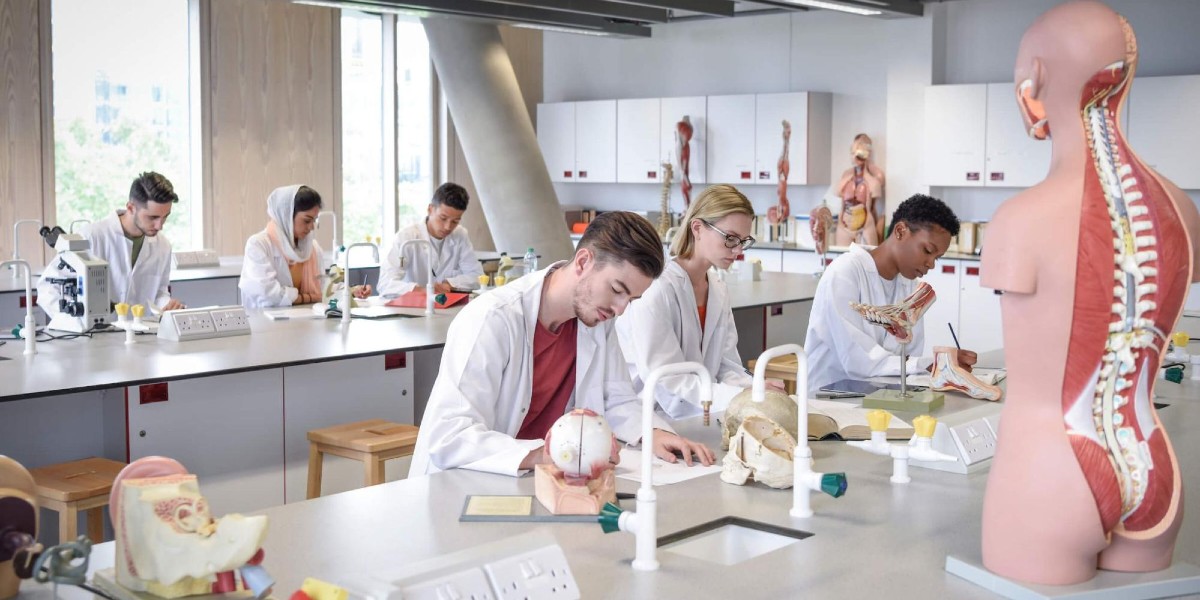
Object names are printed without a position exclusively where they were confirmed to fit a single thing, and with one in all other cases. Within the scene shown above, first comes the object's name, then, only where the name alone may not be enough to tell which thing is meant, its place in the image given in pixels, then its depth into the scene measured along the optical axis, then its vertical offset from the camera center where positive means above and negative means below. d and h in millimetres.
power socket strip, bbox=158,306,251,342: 4586 -354
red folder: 5805 -325
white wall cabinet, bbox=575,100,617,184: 10461 +819
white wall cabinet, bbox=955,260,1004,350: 8352 -546
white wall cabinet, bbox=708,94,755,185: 9602 +782
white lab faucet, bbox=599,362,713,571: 1865 -437
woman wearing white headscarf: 6156 -126
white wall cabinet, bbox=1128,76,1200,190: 7715 +740
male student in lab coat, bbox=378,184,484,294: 6598 -122
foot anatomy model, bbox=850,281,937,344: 3256 -208
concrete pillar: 9016 +757
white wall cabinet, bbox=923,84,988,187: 8523 +735
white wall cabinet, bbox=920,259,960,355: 8539 -390
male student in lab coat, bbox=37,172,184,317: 5555 -64
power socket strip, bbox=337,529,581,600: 1562 -461
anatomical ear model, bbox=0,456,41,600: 1705 -424
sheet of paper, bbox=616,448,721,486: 2518 -504
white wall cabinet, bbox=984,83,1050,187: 8281 +624
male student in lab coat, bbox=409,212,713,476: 2584 -300
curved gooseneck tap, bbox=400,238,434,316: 5562 -301
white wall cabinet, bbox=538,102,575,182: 10734 +870
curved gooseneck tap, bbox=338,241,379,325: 5199 -302
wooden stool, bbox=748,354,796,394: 5379 -610
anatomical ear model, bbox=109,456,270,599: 1611 -409
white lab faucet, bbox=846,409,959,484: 2520 -448
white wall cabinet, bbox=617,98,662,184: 10156 +799
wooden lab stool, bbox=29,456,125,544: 3436 -742
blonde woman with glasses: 3541 -220
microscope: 4609 -212
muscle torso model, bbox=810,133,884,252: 9016 +289
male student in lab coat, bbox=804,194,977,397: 4004 -187
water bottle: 7143 -160
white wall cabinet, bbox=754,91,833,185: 9266 +782
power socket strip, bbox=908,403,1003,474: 2613 -452
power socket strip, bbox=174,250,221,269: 7633 -172
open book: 2926 -470
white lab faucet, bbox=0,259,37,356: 4191 -352
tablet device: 3562 -464
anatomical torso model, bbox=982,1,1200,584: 1732 -99
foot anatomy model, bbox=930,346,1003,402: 3508 -419
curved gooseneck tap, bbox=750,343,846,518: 2174 -439
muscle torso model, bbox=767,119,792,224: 9359 +366
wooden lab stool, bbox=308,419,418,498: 4027 -714
